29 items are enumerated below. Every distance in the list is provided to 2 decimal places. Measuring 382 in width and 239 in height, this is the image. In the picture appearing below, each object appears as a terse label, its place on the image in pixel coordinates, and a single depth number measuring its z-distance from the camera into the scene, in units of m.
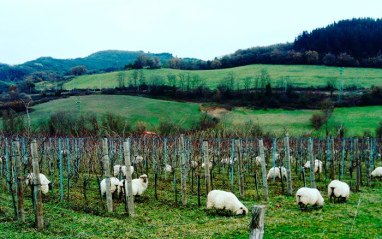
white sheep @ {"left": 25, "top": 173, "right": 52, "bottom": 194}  13.51
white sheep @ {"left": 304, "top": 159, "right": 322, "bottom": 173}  21.88
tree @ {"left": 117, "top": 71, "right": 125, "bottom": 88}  83.29
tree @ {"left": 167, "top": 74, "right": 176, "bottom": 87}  83.34
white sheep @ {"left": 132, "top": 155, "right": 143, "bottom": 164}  23.36
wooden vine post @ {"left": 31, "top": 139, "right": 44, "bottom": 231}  9.36
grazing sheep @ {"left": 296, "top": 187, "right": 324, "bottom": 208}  12.28
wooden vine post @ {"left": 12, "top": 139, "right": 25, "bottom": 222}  9.80
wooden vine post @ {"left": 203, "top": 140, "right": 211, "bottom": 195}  14.41
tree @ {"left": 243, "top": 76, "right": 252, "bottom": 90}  78.49
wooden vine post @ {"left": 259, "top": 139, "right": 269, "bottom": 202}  14.02
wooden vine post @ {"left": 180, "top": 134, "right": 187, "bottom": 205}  13.31
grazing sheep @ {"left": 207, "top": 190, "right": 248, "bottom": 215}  11.77
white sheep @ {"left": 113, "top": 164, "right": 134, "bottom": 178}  18.84
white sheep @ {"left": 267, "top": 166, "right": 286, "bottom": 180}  19.95
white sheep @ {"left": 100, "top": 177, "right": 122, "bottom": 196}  13.99
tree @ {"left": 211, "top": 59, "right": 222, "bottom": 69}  103.50
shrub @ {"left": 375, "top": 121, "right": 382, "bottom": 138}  49.86
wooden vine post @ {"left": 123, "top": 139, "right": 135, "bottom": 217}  11.43
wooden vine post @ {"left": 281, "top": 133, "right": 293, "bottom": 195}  15.30
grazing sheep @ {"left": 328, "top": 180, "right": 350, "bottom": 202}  13.54
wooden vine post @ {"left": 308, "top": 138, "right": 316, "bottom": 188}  15.53
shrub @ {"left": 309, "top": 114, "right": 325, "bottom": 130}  56.19
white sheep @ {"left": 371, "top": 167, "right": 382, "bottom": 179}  20.59
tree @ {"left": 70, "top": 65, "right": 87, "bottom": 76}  112.53
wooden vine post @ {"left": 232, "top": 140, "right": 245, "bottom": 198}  14.36
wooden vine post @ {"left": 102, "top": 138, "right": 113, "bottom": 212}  11.73
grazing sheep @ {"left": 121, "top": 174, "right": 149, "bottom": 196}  13.78
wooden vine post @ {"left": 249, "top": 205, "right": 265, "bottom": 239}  5.05
